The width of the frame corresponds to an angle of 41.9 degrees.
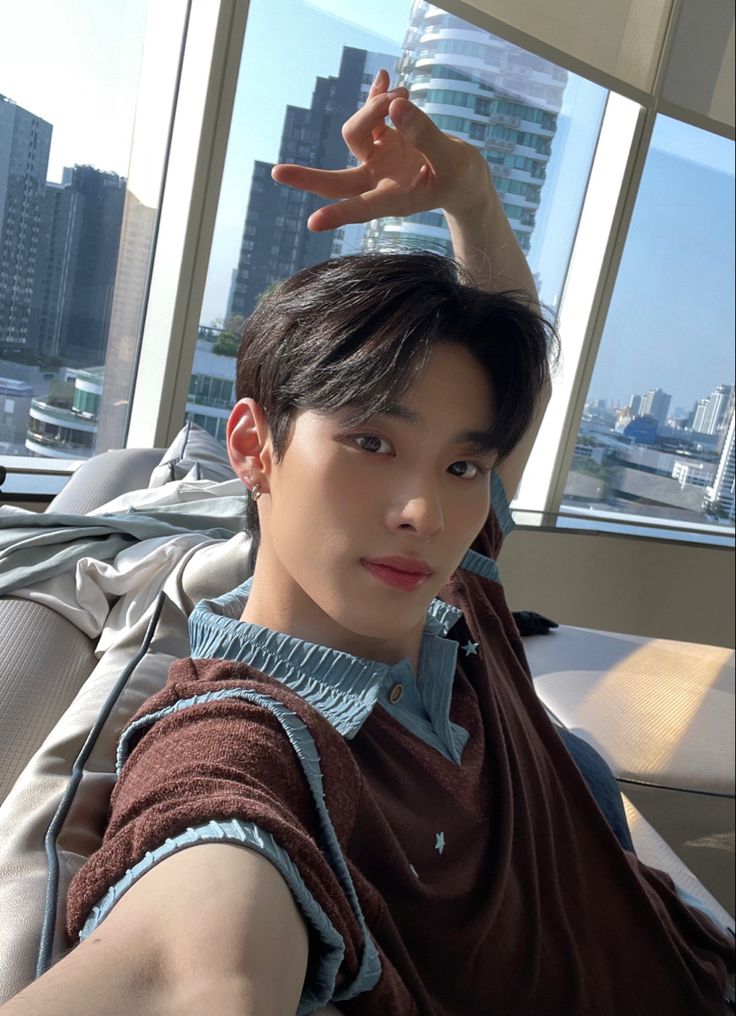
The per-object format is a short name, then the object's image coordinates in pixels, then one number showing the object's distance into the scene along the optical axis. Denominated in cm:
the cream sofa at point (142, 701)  78
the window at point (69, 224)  286
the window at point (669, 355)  434
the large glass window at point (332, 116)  330
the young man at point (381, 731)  64
